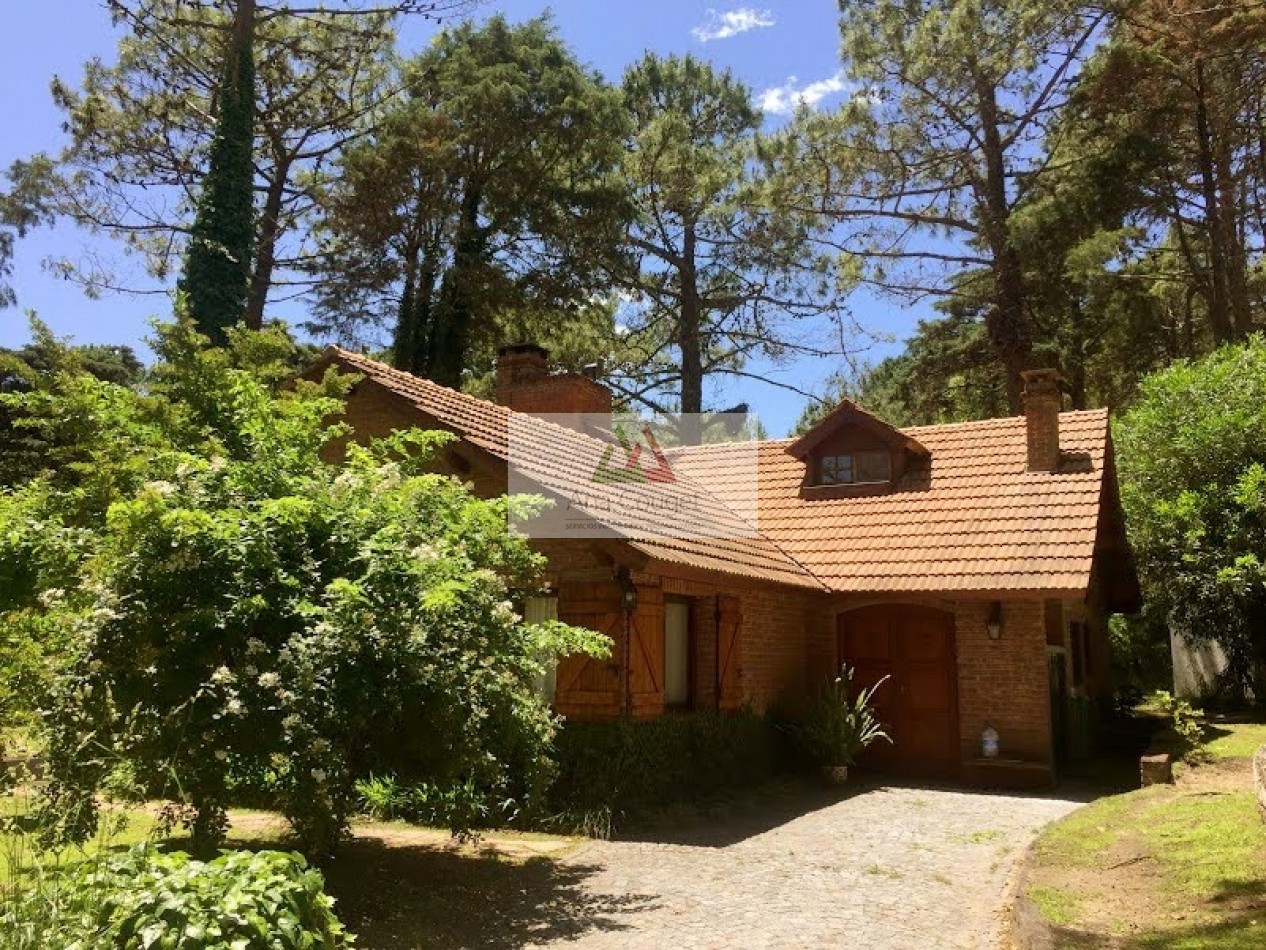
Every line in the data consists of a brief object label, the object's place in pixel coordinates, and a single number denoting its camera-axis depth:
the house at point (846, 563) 11.70
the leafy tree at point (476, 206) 25.89
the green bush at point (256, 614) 6.24
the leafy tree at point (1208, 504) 16.11
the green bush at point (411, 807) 9.73
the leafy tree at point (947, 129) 21.28
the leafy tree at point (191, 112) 21.89
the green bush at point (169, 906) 4.04
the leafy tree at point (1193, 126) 19.89
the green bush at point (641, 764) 10.70
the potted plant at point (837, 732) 13.76
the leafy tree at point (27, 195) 22.33
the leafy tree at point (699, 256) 26.72
